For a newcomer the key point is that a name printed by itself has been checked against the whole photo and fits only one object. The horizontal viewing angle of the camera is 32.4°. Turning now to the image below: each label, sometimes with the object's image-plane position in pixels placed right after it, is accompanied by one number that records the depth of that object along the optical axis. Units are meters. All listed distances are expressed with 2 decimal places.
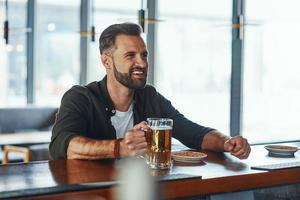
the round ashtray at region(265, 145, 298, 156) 2.23
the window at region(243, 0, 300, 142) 4.82
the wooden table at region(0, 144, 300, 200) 1.45
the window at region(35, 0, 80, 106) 6.86
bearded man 2.23
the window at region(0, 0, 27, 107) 6.71
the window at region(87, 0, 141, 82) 6.34
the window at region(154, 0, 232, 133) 5.21
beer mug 1.83
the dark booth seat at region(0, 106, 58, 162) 6.21
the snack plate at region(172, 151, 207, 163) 1.98
